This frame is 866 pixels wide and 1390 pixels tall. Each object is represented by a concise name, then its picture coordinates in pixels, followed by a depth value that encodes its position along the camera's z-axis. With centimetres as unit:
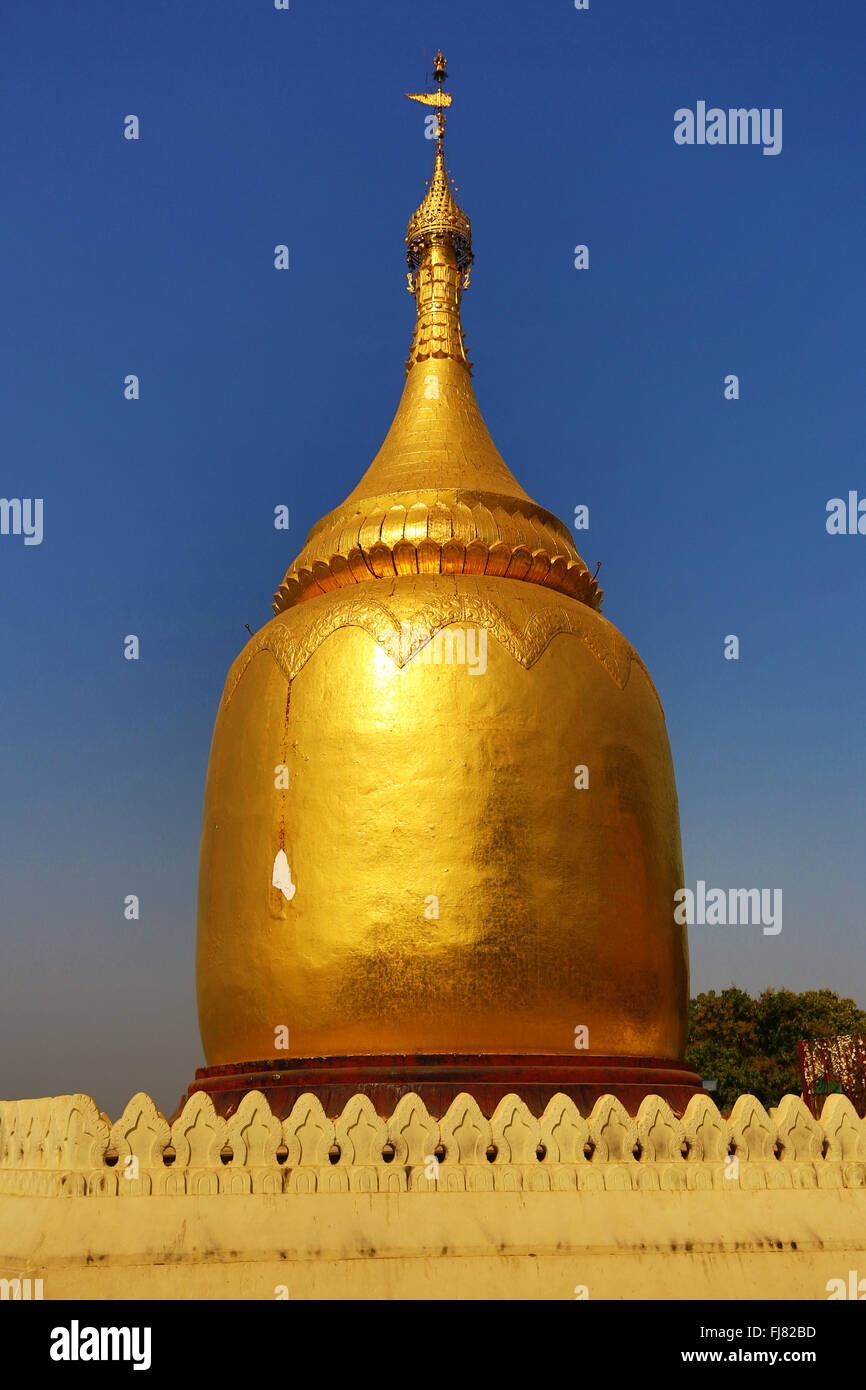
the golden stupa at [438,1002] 851
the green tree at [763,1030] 3198
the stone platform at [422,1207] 832
